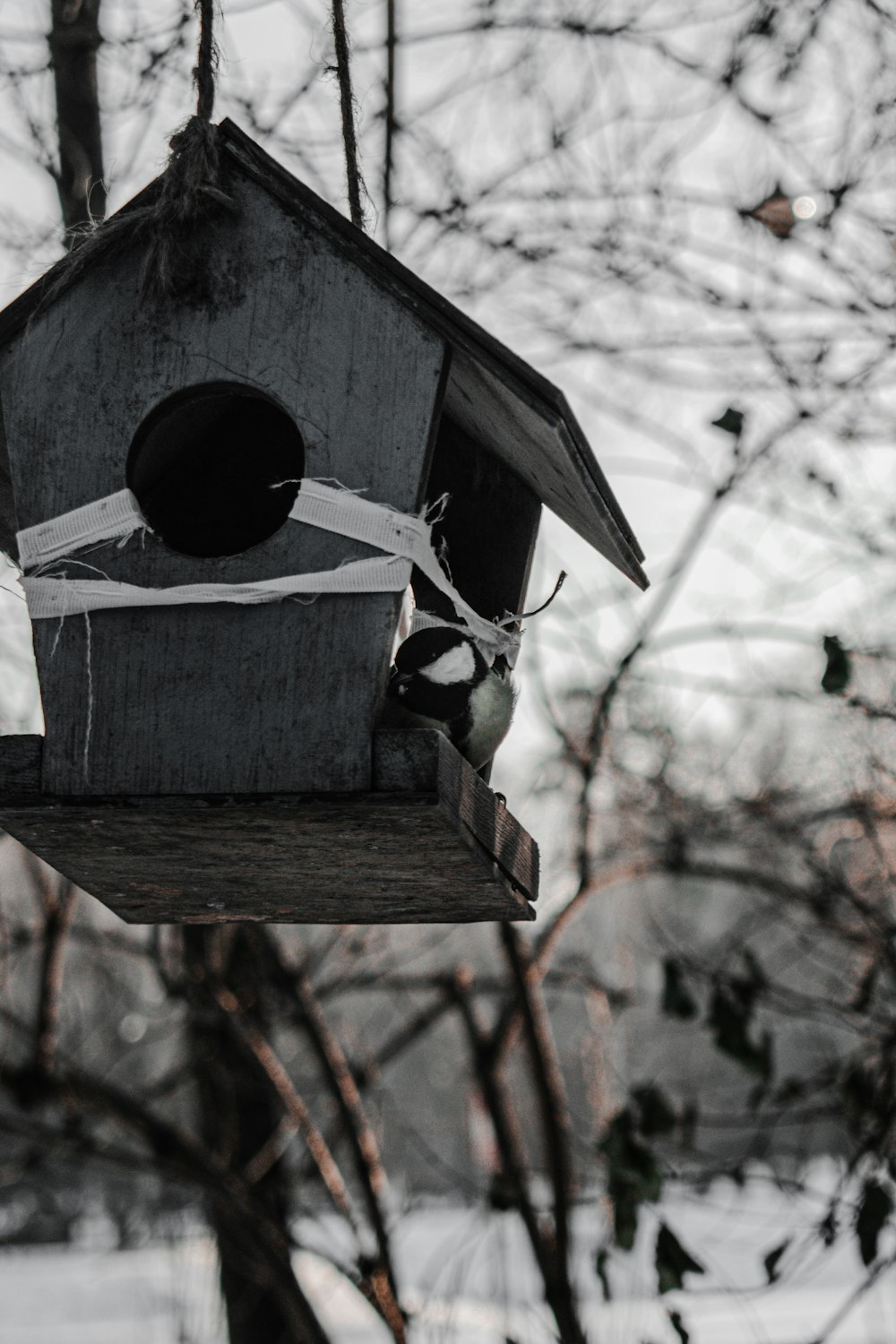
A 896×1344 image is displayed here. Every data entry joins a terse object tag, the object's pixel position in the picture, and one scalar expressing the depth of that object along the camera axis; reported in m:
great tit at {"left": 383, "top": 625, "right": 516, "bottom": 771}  3.09
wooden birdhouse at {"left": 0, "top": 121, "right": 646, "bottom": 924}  2.75
